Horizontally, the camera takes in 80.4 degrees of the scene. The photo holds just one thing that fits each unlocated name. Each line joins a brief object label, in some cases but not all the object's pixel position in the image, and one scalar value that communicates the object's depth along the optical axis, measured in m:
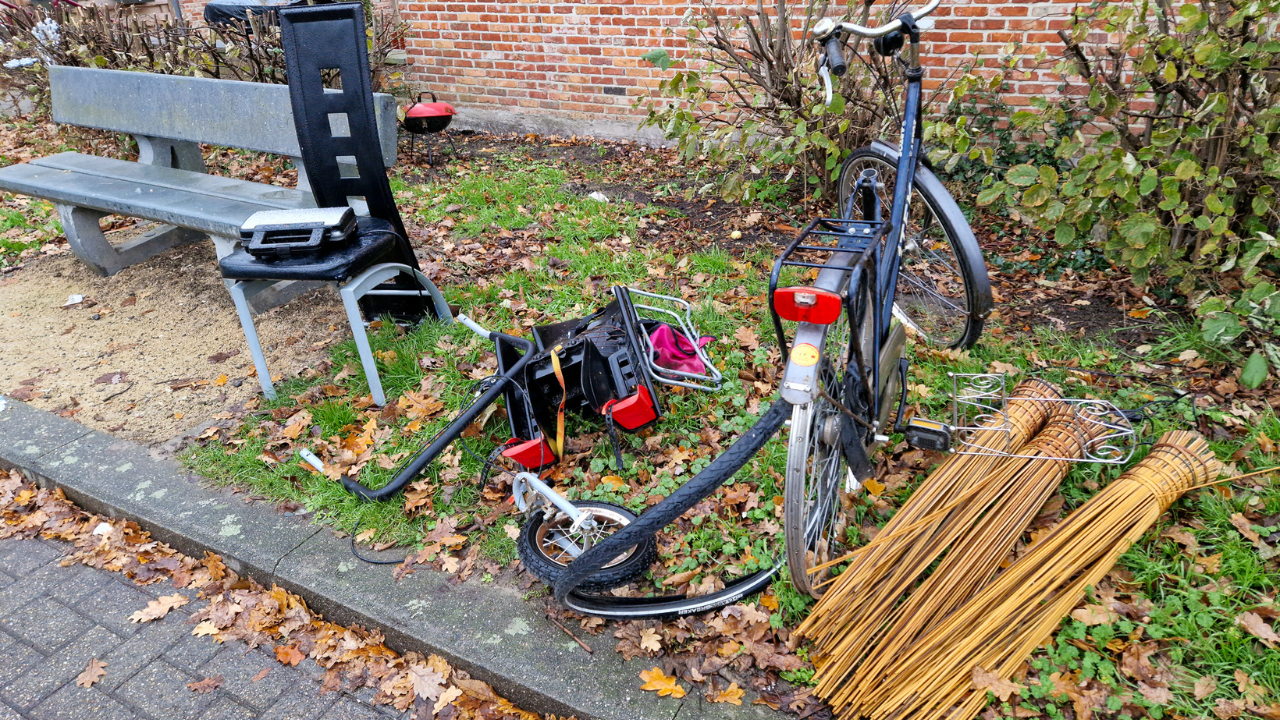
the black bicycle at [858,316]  2.06
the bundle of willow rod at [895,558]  2.25
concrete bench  4.29
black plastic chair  3.39
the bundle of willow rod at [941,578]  2.16
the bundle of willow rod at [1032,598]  2.07
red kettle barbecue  6.64
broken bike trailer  2.66
